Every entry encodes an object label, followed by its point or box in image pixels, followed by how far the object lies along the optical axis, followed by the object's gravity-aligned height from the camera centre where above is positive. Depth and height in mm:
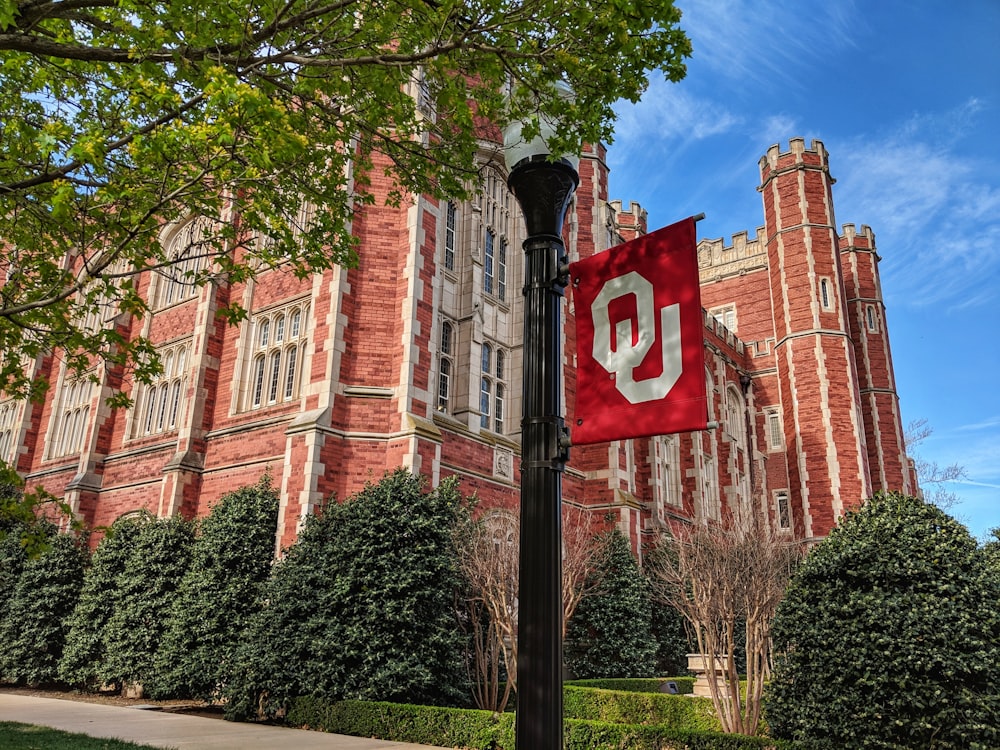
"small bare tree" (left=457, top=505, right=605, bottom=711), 12008 +719
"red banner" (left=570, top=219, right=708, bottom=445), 3119 +1294
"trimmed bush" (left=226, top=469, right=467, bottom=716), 11422 +285
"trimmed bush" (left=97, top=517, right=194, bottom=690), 14766 +556
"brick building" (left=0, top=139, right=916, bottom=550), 14547 +6171
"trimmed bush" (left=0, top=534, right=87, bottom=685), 17141 +259
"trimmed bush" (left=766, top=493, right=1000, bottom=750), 6773 +38
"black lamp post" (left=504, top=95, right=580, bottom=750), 2676 +769
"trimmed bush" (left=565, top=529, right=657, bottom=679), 16922 +170
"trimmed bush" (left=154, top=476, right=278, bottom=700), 13477 +617
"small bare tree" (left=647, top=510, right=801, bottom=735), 10359 +773
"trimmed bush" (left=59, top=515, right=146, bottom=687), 15859 +379
